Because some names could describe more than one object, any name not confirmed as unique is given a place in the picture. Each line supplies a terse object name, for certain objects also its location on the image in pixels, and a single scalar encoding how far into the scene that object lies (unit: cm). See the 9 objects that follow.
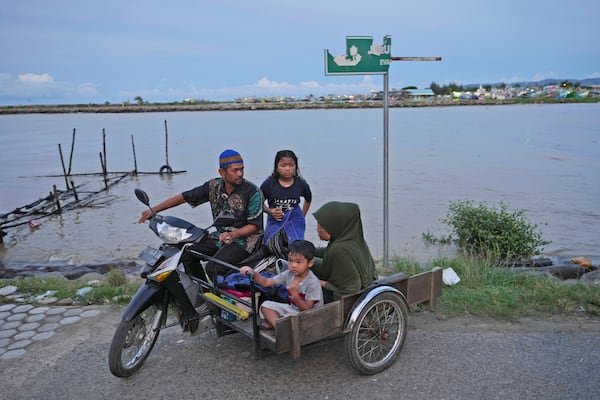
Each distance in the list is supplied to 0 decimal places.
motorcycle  345
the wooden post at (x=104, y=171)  1972
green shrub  796
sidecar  319
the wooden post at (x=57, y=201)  1480
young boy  325
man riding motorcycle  380
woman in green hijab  339
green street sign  507
